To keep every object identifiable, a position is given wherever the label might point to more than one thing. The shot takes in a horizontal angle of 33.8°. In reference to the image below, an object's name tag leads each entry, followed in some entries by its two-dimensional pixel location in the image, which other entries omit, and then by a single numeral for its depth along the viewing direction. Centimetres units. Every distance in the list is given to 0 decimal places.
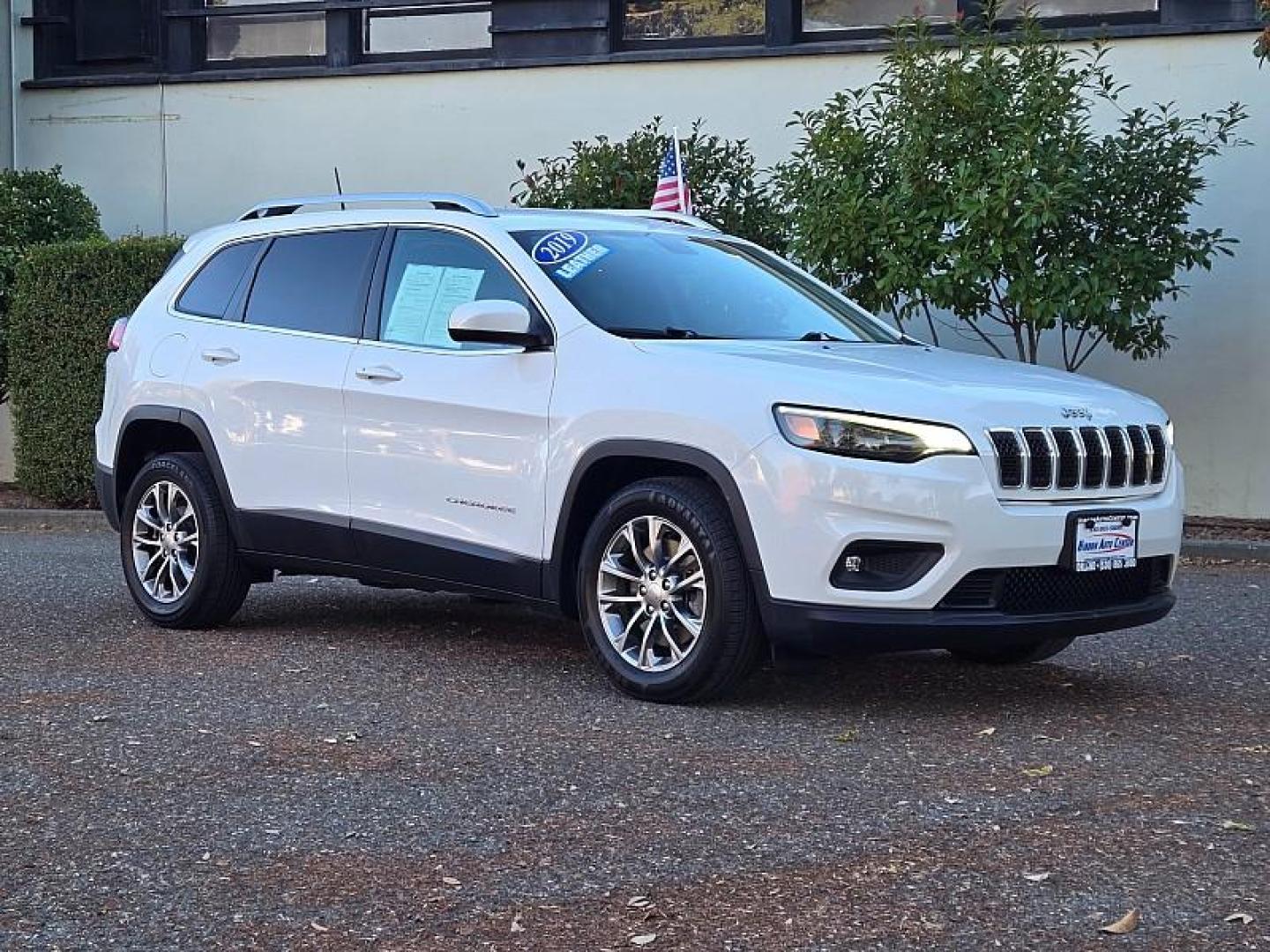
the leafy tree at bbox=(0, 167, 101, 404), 1623
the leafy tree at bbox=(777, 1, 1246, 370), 1288
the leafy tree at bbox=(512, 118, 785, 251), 1462
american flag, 1384
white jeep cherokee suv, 651
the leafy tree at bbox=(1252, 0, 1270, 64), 1229
